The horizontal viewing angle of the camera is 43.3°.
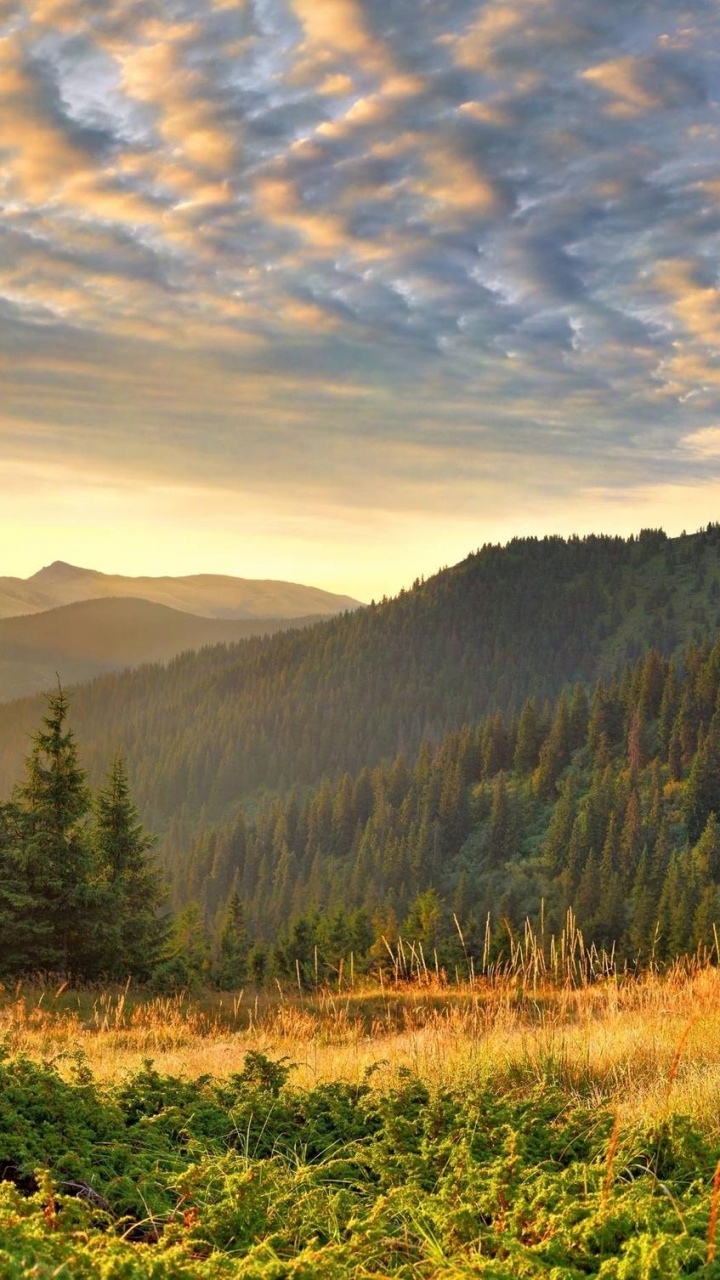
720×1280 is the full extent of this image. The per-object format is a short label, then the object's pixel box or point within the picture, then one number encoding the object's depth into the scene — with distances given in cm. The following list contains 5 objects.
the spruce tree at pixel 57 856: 2241
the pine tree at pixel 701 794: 11594
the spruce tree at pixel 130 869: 2491
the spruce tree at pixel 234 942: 5822
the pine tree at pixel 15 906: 2158
